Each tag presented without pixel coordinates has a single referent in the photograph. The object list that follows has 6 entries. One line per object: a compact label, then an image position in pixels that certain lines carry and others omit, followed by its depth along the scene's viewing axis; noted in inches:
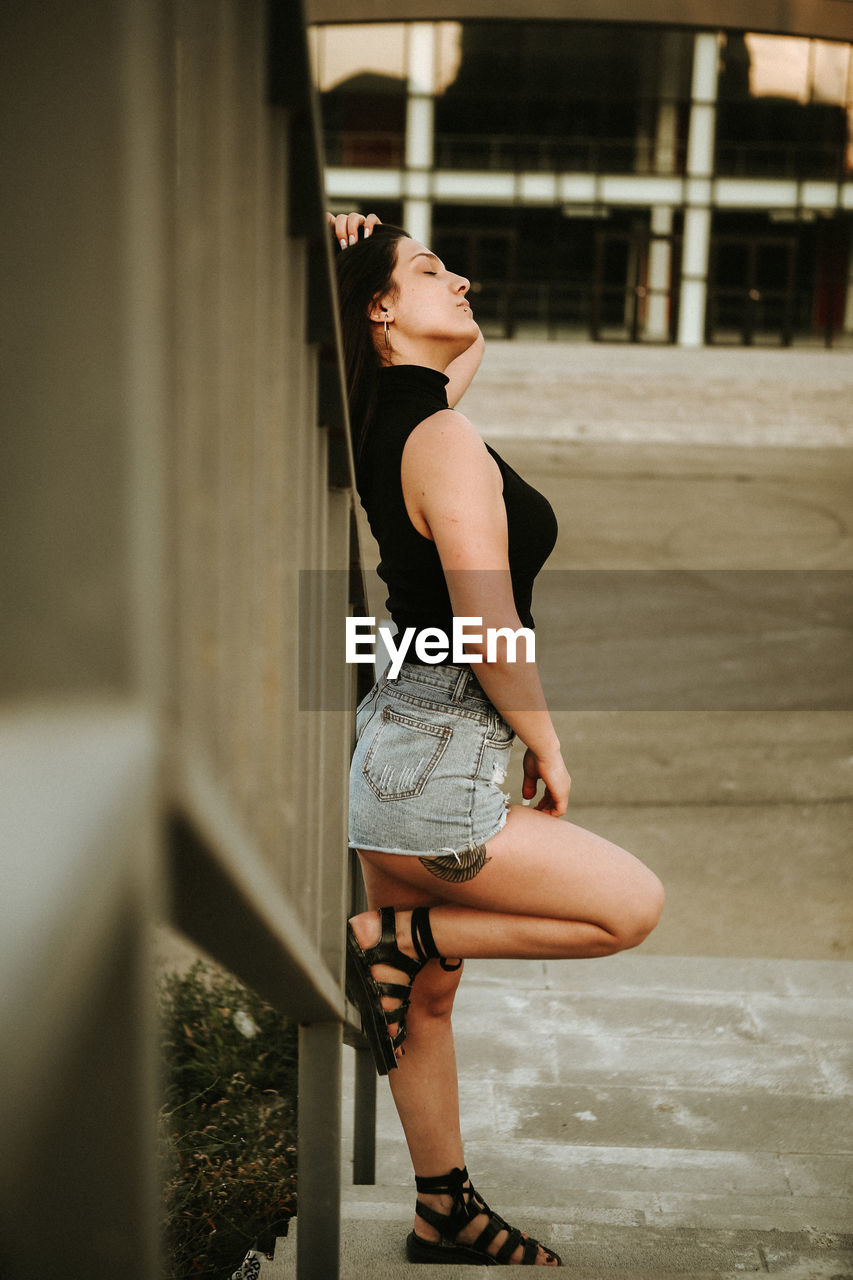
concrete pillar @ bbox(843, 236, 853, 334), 1270.9
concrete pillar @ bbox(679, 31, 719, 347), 1213.1
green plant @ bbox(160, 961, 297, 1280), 106.0
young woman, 85.8
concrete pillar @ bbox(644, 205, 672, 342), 1242.0
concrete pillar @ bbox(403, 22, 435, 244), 1198.9
